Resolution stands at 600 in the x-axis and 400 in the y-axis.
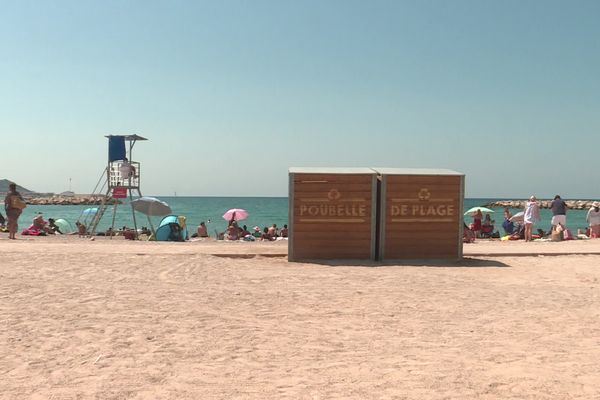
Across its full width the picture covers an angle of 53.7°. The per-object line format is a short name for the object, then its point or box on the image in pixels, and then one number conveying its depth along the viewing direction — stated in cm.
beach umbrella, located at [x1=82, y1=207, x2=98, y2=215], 3042
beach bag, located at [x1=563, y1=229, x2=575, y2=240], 1898
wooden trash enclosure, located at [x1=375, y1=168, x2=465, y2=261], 1167
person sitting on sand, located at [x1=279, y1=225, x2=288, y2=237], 2356
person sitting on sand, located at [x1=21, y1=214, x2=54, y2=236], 2083
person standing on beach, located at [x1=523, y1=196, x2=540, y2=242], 1814
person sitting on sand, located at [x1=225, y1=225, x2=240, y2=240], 2184
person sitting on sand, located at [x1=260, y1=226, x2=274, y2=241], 2264
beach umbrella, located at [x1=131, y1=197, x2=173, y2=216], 2278
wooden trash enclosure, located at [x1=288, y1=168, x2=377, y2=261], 1158
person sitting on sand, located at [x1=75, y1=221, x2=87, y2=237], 2377
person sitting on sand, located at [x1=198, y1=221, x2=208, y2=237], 2358
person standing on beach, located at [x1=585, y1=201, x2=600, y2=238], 1950
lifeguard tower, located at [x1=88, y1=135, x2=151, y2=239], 2288
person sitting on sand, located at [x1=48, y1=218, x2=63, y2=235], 2475
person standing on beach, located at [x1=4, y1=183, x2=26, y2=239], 1636
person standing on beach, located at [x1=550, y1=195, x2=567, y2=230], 1900
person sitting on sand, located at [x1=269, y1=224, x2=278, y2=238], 2308
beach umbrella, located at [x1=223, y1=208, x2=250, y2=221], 2575
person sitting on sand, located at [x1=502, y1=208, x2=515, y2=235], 2311
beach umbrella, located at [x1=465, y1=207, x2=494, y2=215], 2566
